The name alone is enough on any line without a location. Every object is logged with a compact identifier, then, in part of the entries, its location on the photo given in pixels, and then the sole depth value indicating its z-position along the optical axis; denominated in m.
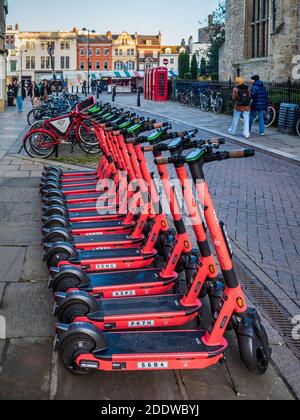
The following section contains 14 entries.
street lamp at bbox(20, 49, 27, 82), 96.28
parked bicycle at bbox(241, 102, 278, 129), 18.61
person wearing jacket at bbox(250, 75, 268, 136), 16.03
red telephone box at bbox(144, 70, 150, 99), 40.80
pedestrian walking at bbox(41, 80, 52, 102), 32.19
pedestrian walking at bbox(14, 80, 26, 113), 29.35
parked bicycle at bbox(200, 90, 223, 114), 25.66
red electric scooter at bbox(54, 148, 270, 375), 3.33
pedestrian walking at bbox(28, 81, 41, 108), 30.78
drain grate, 3.96
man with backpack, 15.73
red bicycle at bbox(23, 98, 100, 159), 12.15
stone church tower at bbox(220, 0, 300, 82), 26.23
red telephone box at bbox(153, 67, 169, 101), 38.78
